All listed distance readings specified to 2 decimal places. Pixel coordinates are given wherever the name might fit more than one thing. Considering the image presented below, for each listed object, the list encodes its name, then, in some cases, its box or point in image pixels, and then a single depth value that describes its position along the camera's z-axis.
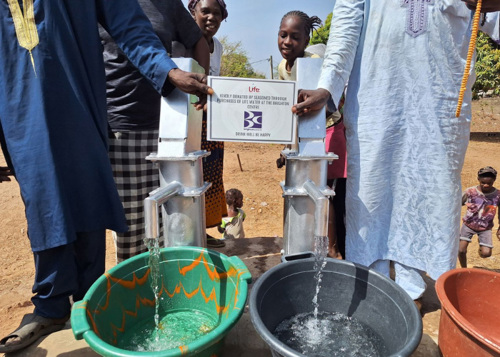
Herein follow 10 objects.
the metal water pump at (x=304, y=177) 1.42
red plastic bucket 1.19
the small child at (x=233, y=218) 3.56
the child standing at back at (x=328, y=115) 2.40
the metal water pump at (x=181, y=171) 1.38
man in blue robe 1.30
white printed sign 1.36
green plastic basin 1.19
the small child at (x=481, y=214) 3.24
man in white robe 1.54
